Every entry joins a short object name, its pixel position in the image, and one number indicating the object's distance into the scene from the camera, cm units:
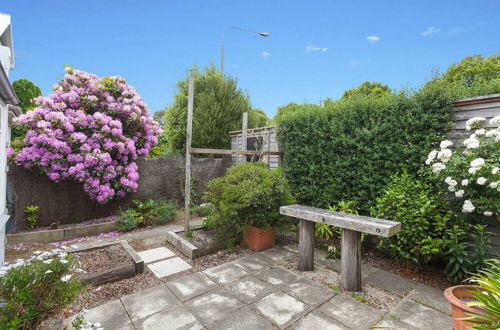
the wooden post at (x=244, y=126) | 529
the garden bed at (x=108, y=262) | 271
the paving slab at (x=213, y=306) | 218
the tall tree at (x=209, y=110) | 931
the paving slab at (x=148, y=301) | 222
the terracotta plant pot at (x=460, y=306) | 167
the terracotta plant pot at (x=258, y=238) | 384
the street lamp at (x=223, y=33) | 1045
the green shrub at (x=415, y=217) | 281
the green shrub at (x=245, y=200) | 363
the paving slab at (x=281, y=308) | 213
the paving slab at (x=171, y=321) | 203
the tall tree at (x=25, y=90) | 1160
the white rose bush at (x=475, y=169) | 245
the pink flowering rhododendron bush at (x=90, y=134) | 448
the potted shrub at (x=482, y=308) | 144
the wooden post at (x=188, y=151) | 385
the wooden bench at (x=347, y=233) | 245
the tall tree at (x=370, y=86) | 1971
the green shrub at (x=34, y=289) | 161
